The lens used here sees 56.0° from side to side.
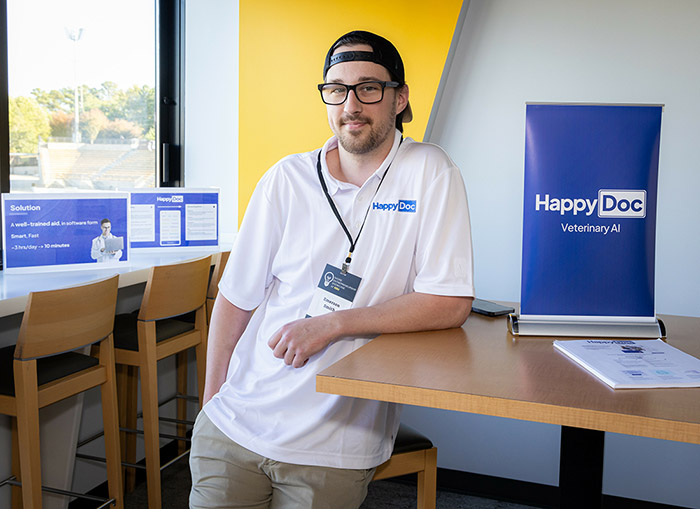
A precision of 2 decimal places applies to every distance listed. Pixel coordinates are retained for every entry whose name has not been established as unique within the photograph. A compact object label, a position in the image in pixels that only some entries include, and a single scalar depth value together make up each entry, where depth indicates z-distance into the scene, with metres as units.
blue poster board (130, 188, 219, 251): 3.38
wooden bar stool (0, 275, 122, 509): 2.04
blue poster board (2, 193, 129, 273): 2.59
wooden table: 1.00
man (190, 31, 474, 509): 1.52
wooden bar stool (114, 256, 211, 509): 2.67
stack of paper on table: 1.13
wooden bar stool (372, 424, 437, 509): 1.72
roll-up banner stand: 1.46
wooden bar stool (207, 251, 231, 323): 3.20
